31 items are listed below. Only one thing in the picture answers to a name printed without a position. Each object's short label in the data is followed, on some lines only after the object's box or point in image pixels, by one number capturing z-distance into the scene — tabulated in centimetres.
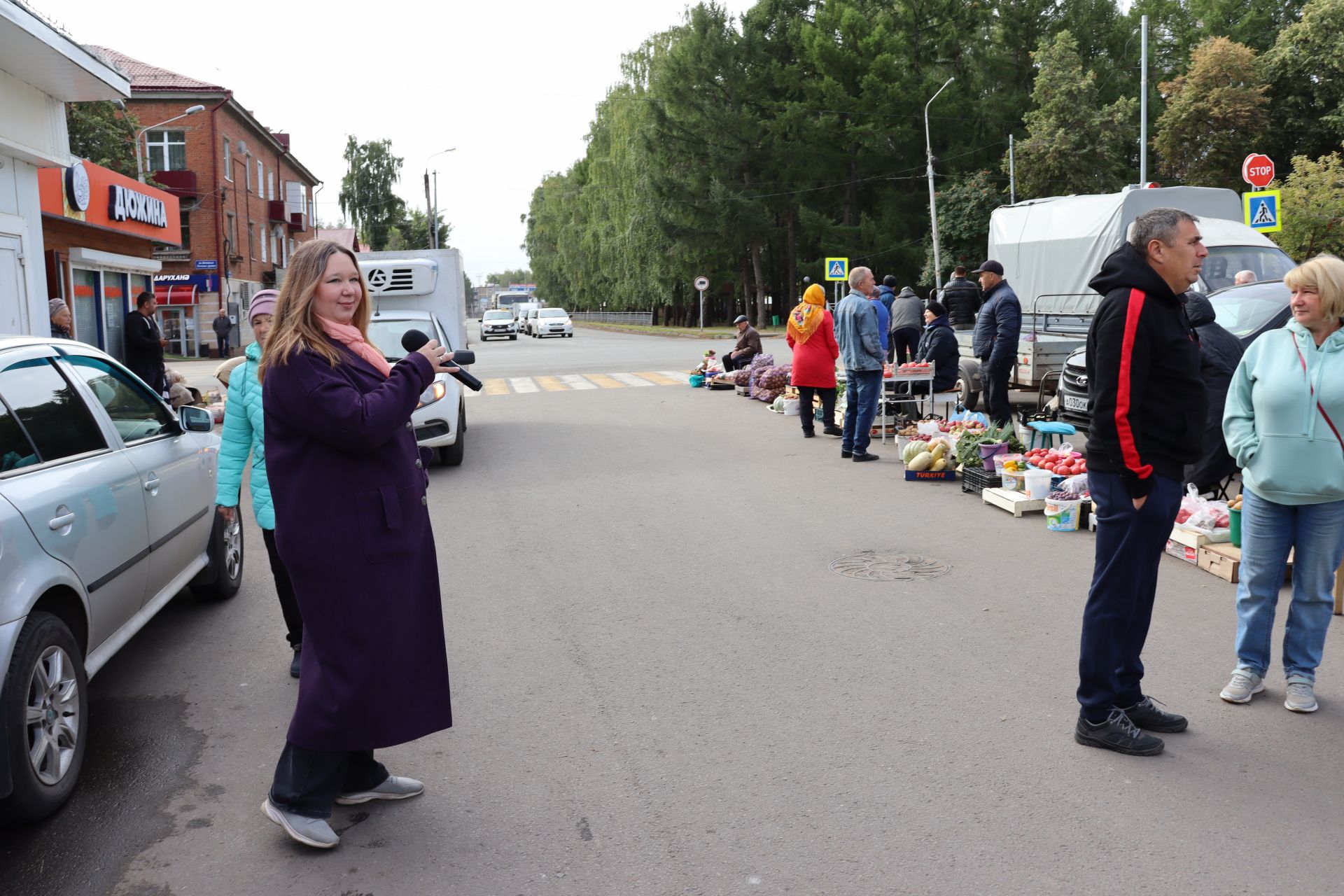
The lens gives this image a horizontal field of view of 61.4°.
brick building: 4072
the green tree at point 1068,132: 4466
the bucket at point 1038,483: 920
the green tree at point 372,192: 8562
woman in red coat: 1369
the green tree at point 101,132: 3634
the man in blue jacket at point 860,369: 1223
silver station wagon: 376
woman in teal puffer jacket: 521
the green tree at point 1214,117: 4069
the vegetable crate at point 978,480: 998
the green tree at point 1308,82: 4019
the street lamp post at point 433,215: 5937
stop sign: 1563
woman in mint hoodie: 468
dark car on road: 1008
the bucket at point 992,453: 1012
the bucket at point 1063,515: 852
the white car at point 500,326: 5503
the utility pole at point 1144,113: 2926
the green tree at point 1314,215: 2928
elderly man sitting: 2125
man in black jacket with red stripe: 418
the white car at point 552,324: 5403
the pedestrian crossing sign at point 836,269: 2917
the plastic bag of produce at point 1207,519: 734
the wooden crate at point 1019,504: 916
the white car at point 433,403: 1168
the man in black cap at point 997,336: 1263
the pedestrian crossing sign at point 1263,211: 1525
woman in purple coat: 334
